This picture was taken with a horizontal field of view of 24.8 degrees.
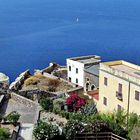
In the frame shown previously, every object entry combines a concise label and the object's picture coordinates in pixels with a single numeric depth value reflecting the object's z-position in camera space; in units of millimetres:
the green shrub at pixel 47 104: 27181
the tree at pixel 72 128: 21361
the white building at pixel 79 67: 41422
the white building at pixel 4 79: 38592
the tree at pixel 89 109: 27277
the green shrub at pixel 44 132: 20882
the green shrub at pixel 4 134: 20061
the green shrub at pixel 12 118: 23278
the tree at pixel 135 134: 21198
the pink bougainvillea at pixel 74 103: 28664
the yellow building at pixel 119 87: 26092
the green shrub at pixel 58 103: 27927
